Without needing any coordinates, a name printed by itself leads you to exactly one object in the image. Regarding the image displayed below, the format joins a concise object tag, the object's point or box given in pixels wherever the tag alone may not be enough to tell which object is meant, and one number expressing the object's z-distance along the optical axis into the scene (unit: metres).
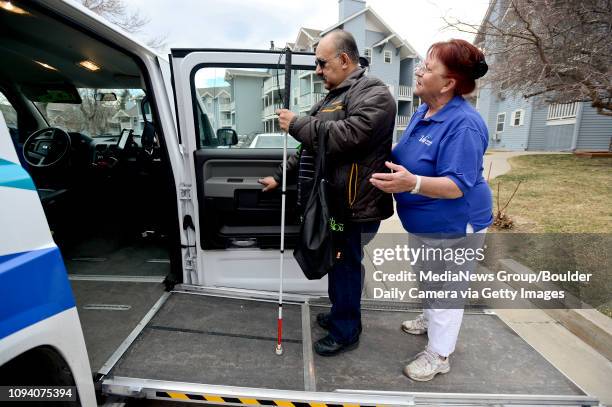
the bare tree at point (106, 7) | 13.29
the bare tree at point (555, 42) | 4.93
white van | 1.36
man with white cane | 1.87
